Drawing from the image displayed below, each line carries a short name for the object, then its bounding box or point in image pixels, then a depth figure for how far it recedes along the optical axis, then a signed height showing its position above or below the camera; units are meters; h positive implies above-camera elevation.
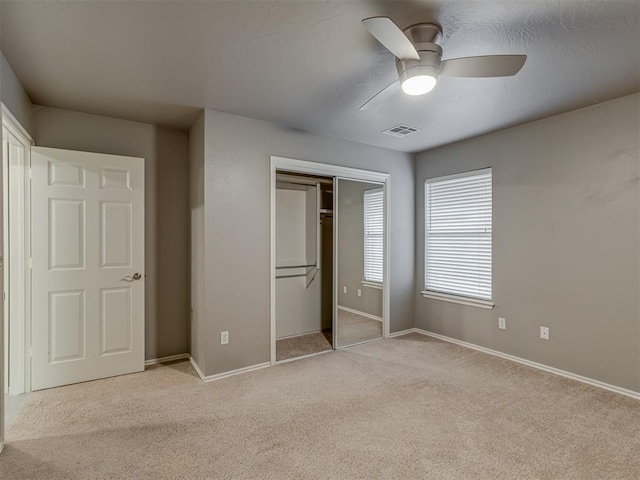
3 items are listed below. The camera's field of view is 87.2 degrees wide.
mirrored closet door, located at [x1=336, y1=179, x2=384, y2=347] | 4.08 -0.26
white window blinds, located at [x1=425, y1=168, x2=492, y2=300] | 3.90 +0.08
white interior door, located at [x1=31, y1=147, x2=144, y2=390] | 2.93 -0.23
